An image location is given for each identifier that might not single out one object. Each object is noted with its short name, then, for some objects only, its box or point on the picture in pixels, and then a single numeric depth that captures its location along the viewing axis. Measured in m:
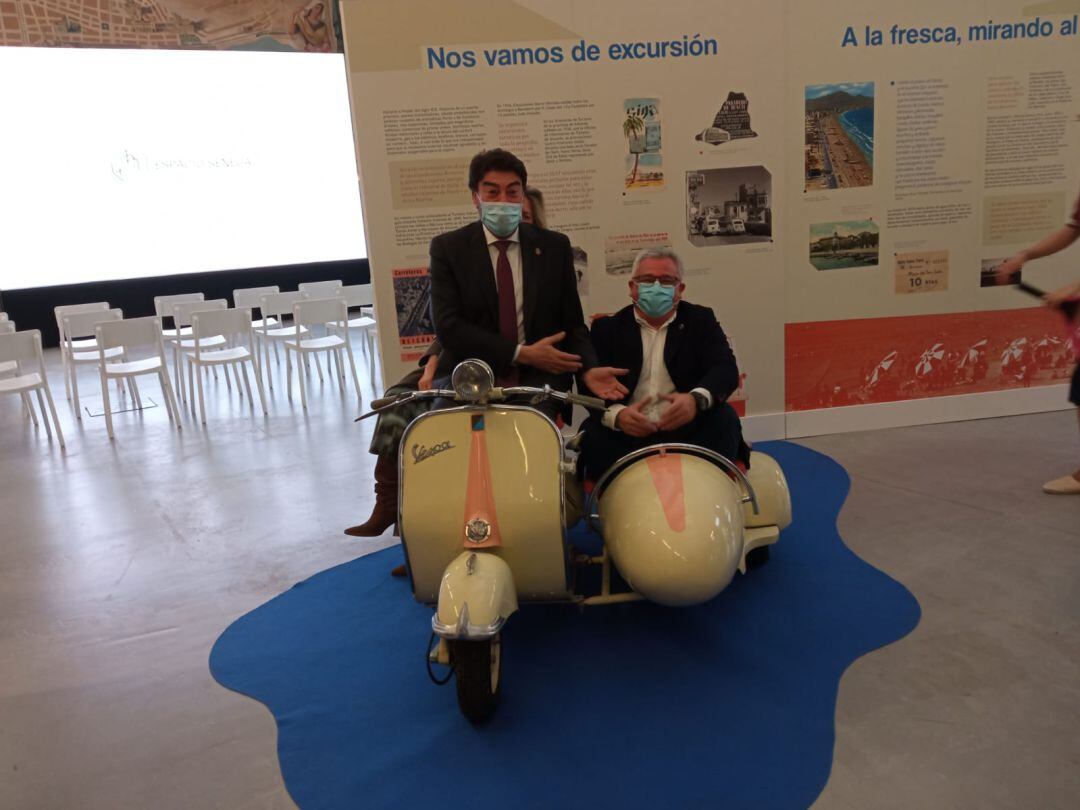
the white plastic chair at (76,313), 7.34
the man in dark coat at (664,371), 2.87
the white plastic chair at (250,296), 8.03
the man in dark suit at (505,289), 2.96
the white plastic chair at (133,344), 5.91
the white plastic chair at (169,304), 7.41
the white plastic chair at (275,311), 7.37
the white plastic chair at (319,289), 8.12
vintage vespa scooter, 2.29
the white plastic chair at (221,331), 6.28
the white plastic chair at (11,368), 6.52
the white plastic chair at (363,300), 7.88
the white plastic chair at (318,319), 6.64
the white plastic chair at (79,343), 6.84
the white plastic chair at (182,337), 6.91
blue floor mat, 2.05
